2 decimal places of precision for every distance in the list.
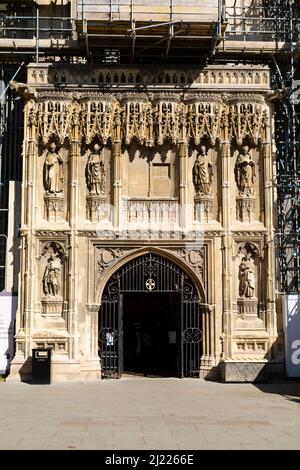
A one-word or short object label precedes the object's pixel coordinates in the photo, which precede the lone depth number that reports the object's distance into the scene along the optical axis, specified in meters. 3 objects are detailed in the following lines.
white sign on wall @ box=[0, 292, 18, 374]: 21.47
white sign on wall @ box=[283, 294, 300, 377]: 20.72
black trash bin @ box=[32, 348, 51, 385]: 20.03
